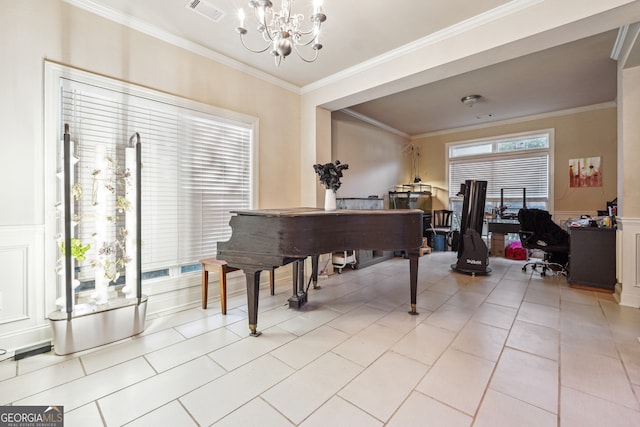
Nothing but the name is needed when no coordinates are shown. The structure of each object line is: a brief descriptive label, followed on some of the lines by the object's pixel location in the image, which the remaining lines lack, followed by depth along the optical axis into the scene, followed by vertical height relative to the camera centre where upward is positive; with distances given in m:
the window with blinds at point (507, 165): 5.45 +1.02
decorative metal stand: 1.88 -0.70
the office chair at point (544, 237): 3.99 -0.38
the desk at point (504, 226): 5.07 -0.28
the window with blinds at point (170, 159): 2.28 +0.54
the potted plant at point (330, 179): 2.74 +0.34
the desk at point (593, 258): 3.28 -0.59
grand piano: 2.03 -0.20
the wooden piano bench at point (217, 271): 2.65 -0.63
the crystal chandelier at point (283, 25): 1.60 +1.21
